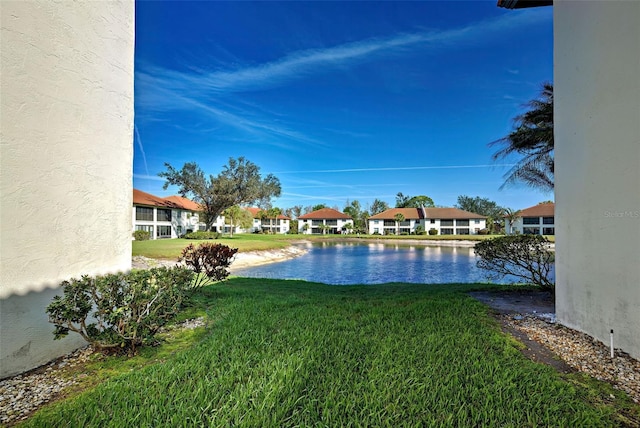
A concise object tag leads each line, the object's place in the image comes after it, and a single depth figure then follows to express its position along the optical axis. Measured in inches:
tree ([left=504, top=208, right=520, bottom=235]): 2070.6
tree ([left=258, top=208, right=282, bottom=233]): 2744.3
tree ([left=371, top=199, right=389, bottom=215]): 3036.4
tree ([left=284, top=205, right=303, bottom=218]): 3302.2
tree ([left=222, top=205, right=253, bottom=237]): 1805.2
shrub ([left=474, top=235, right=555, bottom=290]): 283.0
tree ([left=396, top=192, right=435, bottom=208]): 2947.8
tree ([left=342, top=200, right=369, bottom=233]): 2583.7
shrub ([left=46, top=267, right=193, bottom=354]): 122.7
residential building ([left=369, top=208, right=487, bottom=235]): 2317.9
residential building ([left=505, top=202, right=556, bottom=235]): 2006.6
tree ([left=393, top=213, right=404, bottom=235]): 2374.5
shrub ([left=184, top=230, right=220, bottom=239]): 1382.9
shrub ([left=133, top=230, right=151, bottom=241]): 1225.1
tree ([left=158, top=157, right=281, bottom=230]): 1464.1
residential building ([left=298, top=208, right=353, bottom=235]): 2699.3
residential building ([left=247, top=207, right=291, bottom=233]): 2812.5
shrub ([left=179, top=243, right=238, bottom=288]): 300.4
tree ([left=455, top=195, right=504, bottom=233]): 2805.1
